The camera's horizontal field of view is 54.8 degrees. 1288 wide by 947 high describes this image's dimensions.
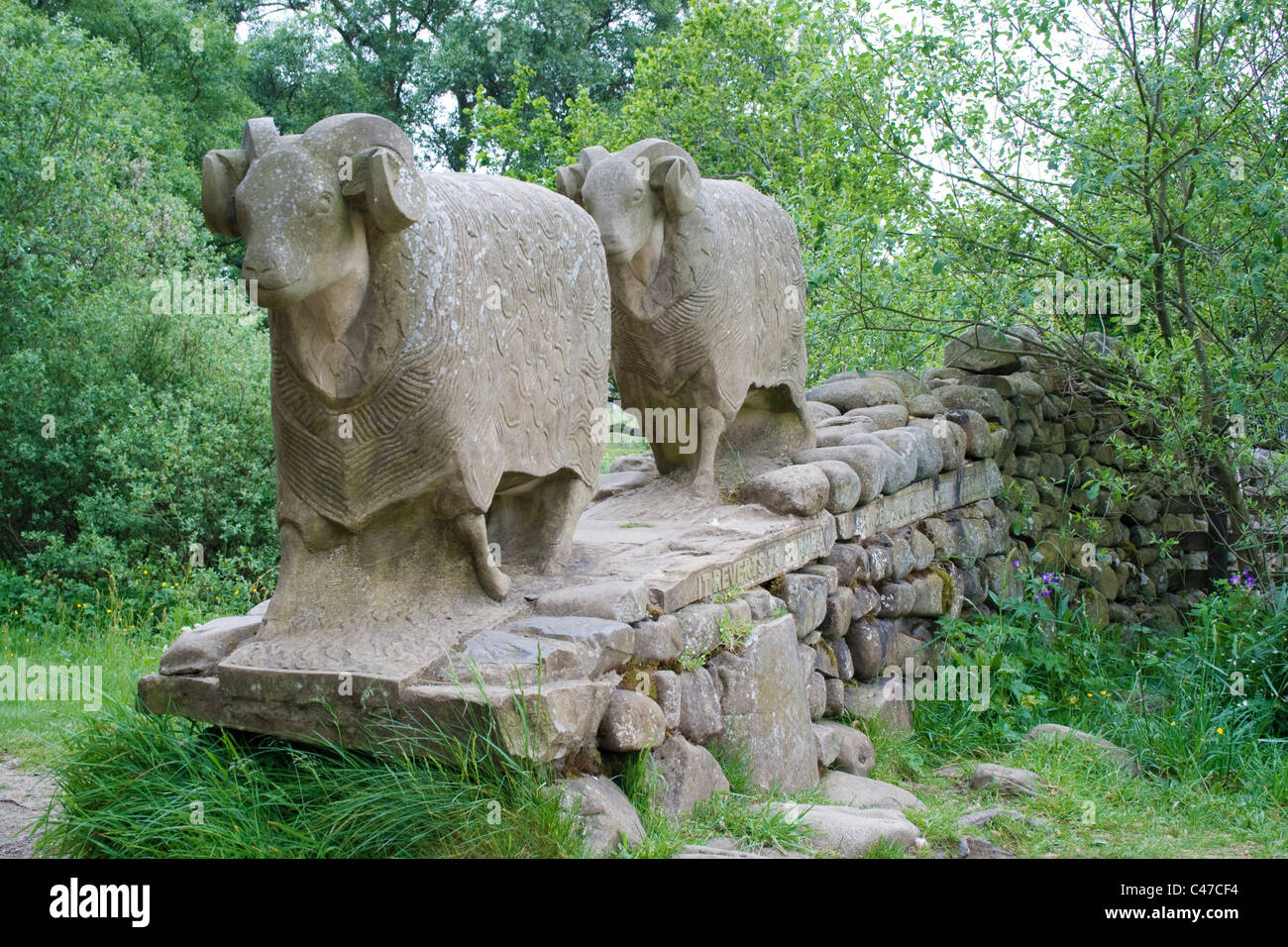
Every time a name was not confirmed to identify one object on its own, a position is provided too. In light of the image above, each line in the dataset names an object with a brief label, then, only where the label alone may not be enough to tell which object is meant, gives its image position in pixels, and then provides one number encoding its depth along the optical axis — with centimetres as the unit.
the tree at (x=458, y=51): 1852
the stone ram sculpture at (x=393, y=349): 363
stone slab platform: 362
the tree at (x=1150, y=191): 680
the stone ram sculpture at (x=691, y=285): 530
